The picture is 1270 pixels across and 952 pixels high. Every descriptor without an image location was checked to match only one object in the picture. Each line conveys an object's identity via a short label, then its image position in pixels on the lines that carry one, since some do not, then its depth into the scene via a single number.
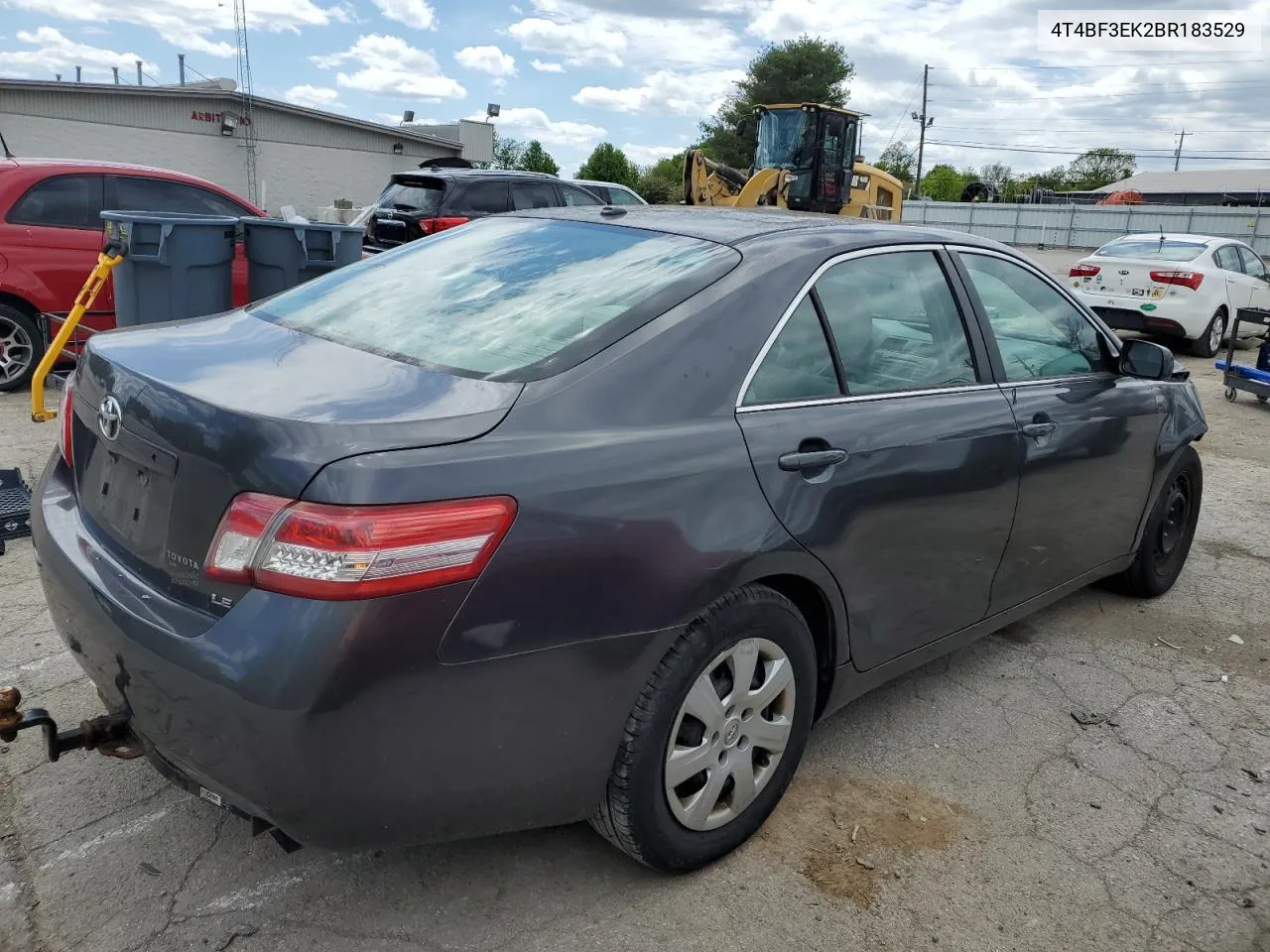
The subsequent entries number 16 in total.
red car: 7.59
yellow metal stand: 6.44
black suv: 11.73
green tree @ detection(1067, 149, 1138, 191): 90.50
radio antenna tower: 28.41
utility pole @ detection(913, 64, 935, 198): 66.94
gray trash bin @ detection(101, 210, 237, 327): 6.77
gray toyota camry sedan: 1.95
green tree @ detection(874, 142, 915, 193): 82.06
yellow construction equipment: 16.17
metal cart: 8.96
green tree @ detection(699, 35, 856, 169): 68.94
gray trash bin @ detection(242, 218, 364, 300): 7.46
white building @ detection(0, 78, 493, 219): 25.61
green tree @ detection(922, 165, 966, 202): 88.69
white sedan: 12.23
